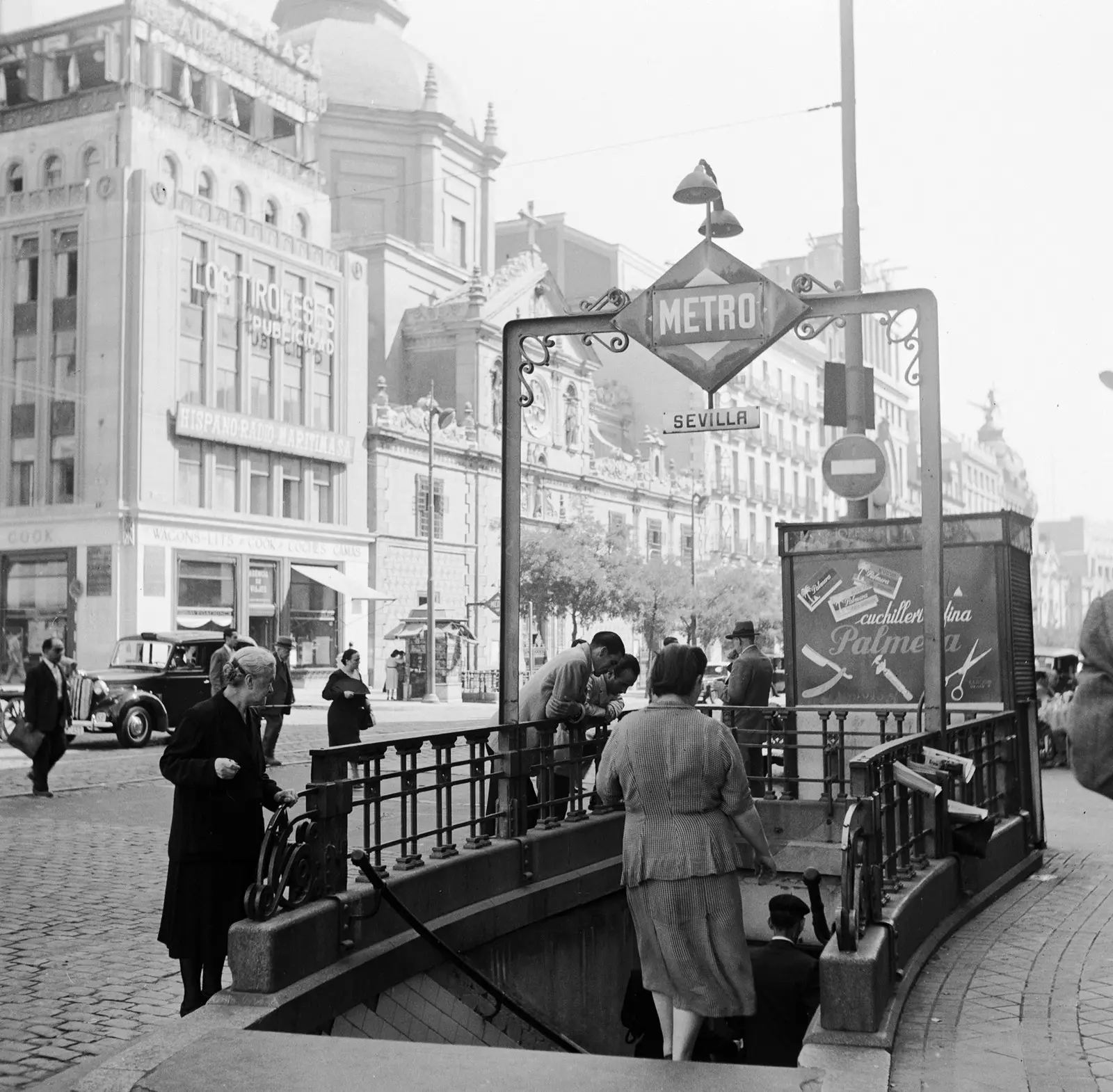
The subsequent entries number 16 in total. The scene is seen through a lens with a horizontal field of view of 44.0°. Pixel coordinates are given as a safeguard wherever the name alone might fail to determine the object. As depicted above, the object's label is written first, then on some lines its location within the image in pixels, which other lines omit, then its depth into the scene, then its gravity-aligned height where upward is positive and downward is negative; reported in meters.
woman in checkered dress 5.56 -0.83
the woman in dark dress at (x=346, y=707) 15.63 -0.65
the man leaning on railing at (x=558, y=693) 9.36 -0.31
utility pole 14.44 +4.92
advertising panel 11.98 +0.15
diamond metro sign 8.87 +2.16
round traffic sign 11.72 +1.53
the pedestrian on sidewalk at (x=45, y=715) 15.70 -0.70
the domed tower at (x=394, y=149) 60.97 +22.62
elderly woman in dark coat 6.20 -0.78
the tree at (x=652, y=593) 55.81 +2.23
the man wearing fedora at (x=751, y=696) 13.38 -0.49
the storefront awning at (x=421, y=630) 47.44 +0.68
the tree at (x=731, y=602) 60.62 +2.02
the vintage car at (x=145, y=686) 23.03 -0.58
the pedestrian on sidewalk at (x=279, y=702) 16.98 -0.67
